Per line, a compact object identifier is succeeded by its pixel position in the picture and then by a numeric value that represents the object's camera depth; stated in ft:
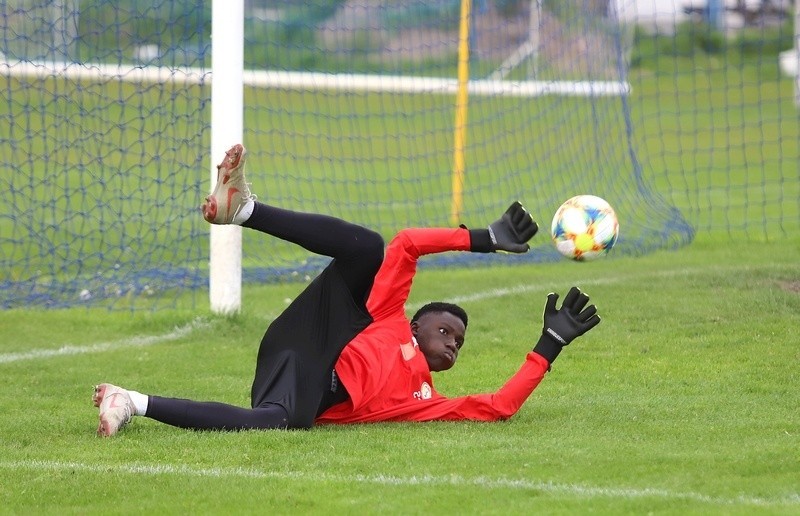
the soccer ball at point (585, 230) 43.98
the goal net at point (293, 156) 73.31
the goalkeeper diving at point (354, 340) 40.47
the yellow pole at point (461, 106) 81.87
